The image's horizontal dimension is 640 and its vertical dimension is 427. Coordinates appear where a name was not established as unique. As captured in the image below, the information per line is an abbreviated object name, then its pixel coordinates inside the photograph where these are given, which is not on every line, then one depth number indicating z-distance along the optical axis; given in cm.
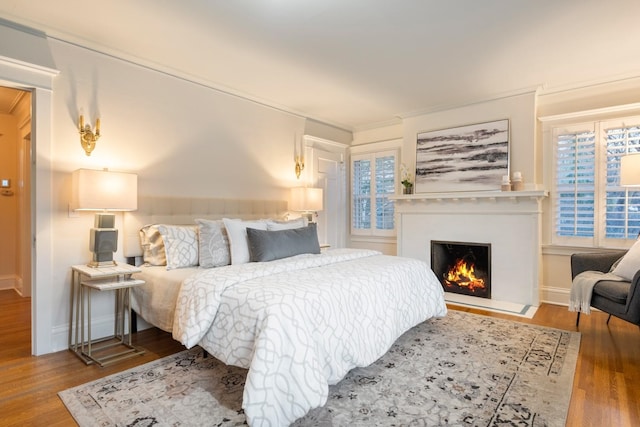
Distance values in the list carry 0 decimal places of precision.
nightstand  256
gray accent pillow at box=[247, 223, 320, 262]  299
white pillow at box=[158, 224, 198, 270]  292
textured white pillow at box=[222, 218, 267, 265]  297
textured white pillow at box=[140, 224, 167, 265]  304
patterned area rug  182
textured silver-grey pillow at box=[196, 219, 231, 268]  291
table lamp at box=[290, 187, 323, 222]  450
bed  172
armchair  250
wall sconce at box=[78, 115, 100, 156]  287
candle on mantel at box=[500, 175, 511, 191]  404
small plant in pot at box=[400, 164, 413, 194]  489
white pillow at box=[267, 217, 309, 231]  342
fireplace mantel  396
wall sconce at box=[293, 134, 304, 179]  481
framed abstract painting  422
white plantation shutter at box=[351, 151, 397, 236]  540
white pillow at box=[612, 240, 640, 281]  284
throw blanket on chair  290
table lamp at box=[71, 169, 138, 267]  261
